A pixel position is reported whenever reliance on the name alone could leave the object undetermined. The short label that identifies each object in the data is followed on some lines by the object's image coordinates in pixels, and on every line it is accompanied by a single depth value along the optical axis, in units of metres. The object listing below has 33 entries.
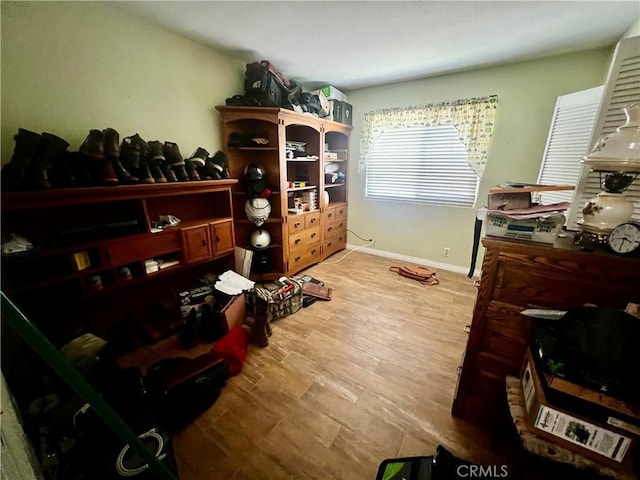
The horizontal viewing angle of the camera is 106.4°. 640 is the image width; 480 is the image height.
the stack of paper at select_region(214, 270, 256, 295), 2.02
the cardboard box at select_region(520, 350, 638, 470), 0.71
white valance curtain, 2.53
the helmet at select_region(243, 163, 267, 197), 2.32
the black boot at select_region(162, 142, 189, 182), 1.76
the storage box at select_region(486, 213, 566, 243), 0.97
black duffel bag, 2.15
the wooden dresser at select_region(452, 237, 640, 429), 0.88
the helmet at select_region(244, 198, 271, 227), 2.37
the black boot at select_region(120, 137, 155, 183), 1.54
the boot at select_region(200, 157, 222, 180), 2.00
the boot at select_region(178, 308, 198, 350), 1.75
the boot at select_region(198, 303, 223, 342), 1.82
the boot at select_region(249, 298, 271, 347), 1.80
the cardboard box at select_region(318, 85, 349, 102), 2.93
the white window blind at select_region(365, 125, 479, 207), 2.79
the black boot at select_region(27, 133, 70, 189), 1.23
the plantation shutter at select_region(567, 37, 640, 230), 1.01
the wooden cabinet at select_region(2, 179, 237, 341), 1.35
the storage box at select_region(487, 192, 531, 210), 1.13
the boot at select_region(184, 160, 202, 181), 1.87
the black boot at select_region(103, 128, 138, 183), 1.44
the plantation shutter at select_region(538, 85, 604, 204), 1.78
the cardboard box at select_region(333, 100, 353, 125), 3.00
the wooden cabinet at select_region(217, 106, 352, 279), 2.35
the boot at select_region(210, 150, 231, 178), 2.09
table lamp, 0.85
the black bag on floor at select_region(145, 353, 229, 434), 1.21
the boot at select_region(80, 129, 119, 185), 1.38
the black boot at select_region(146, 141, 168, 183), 1.66
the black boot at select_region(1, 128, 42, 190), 1.17
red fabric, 1.56
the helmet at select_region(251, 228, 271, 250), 2.52
